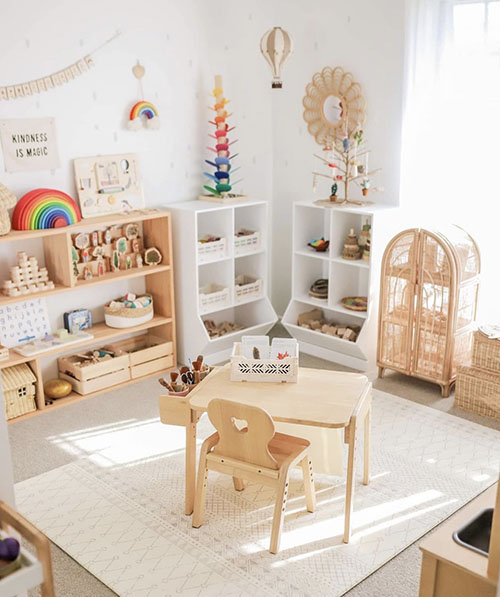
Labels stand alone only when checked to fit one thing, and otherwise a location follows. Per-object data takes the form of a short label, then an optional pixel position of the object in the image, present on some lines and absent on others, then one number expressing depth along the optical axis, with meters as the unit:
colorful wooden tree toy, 5.11
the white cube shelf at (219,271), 5.01
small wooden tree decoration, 5.00
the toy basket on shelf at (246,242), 5.31
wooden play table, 3.01
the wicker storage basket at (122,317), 4.84
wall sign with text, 4.27
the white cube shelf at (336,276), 4.89
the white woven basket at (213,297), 5.11
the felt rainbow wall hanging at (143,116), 4.83
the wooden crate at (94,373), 4.65
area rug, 2.90
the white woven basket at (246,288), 5.41
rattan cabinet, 4.45
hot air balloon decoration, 4.16
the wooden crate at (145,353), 4.93
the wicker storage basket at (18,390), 4.27
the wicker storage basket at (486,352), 4.26
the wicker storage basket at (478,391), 4.26
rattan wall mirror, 5.14
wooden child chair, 2.92
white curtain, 4.40
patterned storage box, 3.36
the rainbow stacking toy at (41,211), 4.29
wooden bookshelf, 4.36
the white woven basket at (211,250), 5.01
